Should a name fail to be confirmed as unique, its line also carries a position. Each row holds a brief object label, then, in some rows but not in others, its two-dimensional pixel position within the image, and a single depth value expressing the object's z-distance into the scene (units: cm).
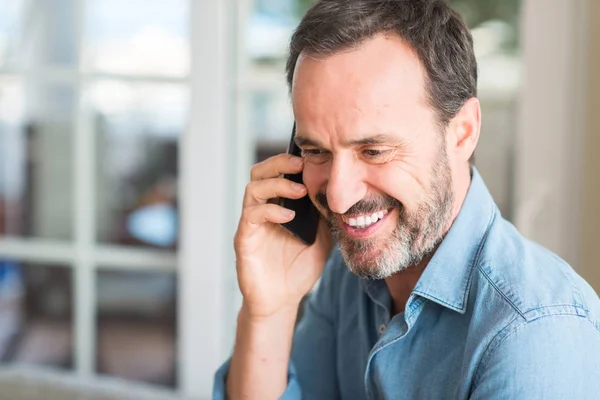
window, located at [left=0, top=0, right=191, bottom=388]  175
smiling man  110
